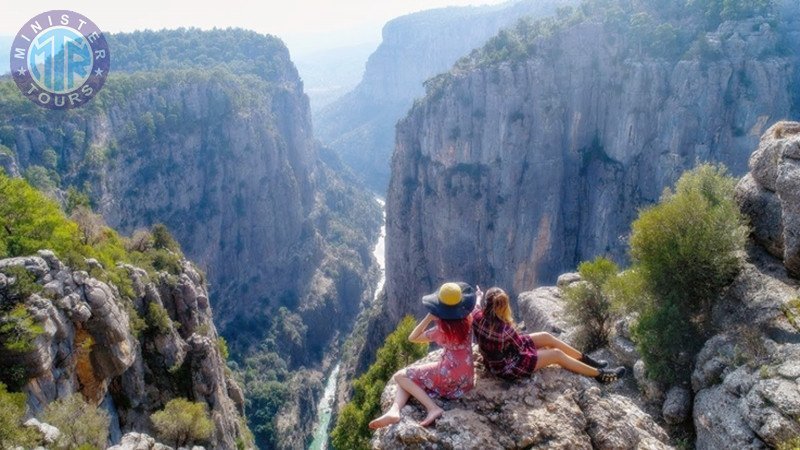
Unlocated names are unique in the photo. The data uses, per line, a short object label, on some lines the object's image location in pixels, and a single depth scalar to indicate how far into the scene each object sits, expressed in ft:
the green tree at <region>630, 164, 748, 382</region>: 45.16
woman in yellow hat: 27.73
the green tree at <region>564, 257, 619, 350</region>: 56.49
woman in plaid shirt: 28.58
